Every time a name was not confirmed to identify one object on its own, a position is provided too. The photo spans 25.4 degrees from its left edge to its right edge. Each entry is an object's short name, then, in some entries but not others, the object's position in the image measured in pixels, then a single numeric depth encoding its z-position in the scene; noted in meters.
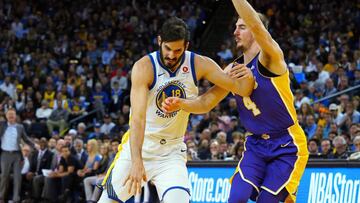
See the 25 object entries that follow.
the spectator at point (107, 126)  19.83
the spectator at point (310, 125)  15.25
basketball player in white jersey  6.46
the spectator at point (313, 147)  13.40
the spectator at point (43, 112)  21.51
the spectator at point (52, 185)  16.78
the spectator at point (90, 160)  16.20
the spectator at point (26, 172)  17.73
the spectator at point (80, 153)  16.64
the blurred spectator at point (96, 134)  19.36
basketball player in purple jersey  6.84
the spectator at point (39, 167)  17.20
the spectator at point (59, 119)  20.92
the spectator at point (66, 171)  16.52
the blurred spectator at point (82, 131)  19.58
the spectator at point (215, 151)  14.73
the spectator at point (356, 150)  11.09
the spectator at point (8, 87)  22.73
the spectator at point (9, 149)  17.58
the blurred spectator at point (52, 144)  17.95
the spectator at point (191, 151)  15.02
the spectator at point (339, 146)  12.67
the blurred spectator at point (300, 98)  16.59
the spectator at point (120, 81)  22.14
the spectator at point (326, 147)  13.02
